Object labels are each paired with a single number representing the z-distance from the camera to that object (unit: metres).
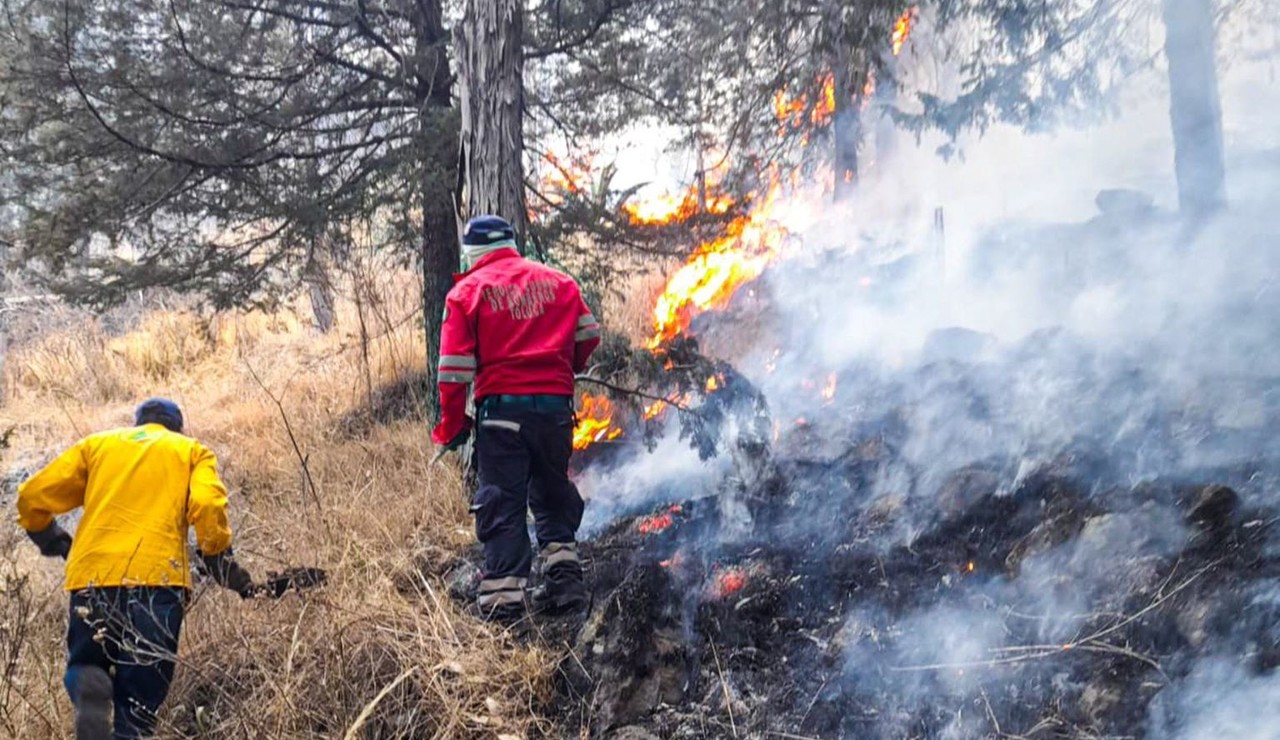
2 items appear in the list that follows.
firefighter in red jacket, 4.40
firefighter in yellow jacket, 3.76
